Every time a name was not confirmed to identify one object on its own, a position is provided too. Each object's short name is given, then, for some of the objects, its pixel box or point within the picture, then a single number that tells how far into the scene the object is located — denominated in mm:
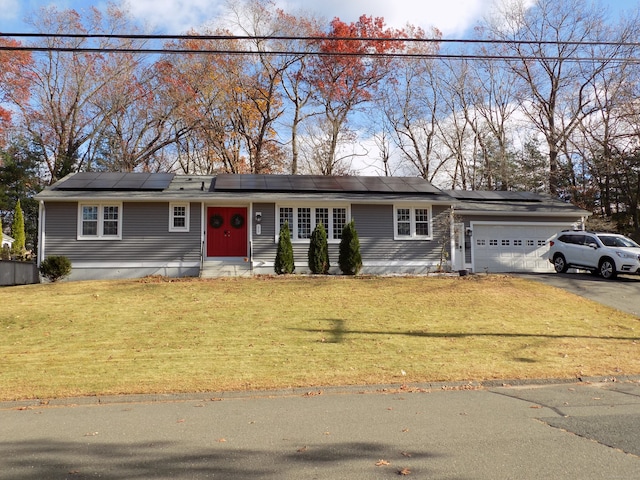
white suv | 18109
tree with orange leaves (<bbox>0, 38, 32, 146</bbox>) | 30781
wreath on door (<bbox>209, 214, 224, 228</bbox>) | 20062
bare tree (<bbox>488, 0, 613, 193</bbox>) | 31891
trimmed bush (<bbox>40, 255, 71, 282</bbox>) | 17312
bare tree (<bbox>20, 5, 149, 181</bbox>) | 33844
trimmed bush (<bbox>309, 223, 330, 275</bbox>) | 18484
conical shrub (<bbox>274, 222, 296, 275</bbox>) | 18484
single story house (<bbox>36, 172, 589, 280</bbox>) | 18953
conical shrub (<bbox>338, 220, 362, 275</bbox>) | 18406
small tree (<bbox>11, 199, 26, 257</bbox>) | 27125
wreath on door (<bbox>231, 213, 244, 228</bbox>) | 20219
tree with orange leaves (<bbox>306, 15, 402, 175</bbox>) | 33781
